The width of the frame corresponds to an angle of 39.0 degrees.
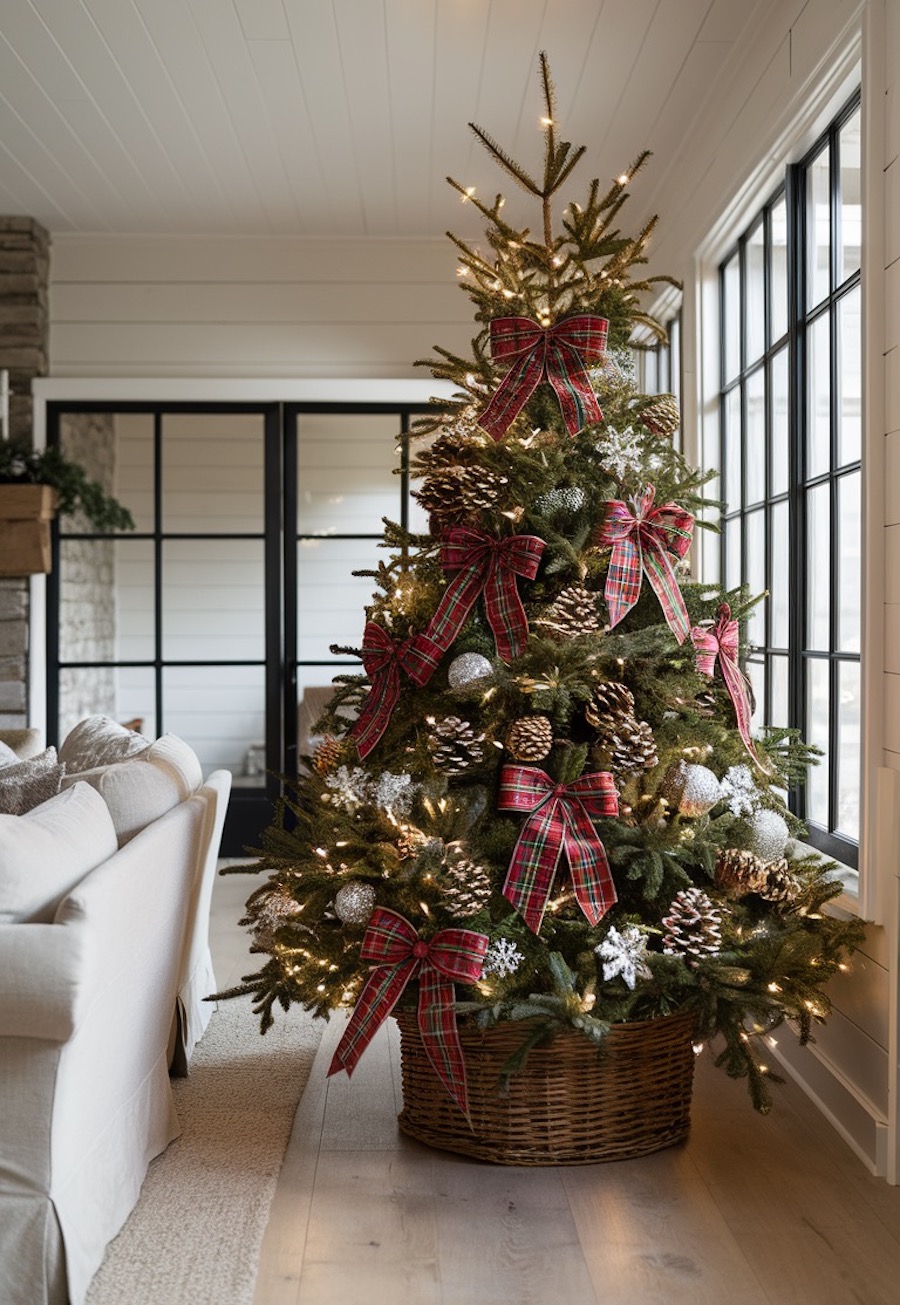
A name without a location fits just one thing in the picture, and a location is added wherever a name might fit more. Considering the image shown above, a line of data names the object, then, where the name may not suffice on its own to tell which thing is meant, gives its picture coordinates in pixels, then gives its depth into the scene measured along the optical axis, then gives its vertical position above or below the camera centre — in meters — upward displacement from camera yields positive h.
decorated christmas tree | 2.53 -0.24
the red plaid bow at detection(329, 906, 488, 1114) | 2.48 -0.65
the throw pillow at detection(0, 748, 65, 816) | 3.13 -0.34
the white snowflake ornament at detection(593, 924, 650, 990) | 2.50 -0.60
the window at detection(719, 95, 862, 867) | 3.18 +0.53
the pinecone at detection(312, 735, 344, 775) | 2.85 -0.24
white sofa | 1.97 -0.65
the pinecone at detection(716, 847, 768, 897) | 2.64 -0.46
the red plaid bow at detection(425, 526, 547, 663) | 2.70 +0.14
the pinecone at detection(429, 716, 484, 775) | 2.63 -0.20
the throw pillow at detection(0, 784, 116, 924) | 2.13 -0.36
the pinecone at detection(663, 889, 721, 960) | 2.54 -0.56
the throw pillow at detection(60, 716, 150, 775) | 3.56 -0.27
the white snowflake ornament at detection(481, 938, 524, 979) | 2.52 -0.62
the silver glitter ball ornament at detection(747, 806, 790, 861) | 2.70 -0.39
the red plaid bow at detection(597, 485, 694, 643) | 2.72 +0.21
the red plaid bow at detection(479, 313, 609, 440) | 2.78 +0.63
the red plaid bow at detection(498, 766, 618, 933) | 2.51 -0.38
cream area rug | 2.16 -1.07
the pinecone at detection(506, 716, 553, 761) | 2.59 -0.19
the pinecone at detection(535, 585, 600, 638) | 2.69 +0.07
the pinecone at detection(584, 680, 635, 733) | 2.63 -0.12
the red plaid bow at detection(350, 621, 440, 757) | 2.74 -0.04
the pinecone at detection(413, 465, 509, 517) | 2.76 +0.35
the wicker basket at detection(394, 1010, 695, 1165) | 2.56 -0.92
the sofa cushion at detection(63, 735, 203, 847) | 2.82 -0.32
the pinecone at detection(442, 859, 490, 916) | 2.48 -0.47
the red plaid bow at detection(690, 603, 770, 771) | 2.76 -0.01
